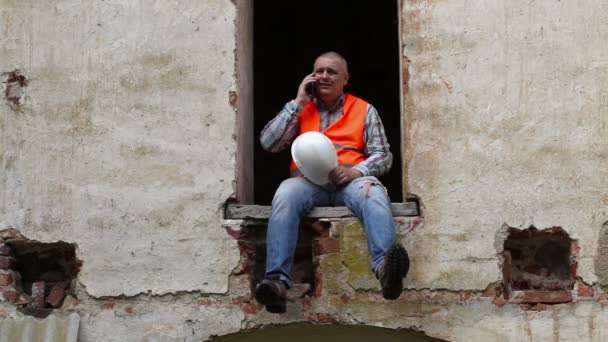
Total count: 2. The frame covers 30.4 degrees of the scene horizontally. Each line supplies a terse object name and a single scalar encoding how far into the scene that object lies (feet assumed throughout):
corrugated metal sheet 18.29
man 17.11
